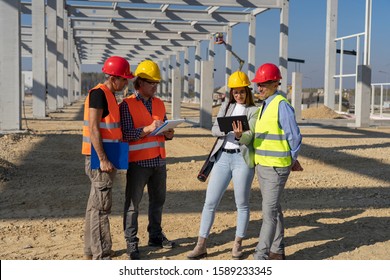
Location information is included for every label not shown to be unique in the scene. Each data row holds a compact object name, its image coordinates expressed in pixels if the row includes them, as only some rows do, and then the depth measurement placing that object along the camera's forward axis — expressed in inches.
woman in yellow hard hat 171.3
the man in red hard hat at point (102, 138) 159.9
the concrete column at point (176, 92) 835.4
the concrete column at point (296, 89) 819.4
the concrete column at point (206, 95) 695.7
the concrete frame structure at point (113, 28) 837.8
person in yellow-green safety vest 164.2
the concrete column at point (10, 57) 557.6
